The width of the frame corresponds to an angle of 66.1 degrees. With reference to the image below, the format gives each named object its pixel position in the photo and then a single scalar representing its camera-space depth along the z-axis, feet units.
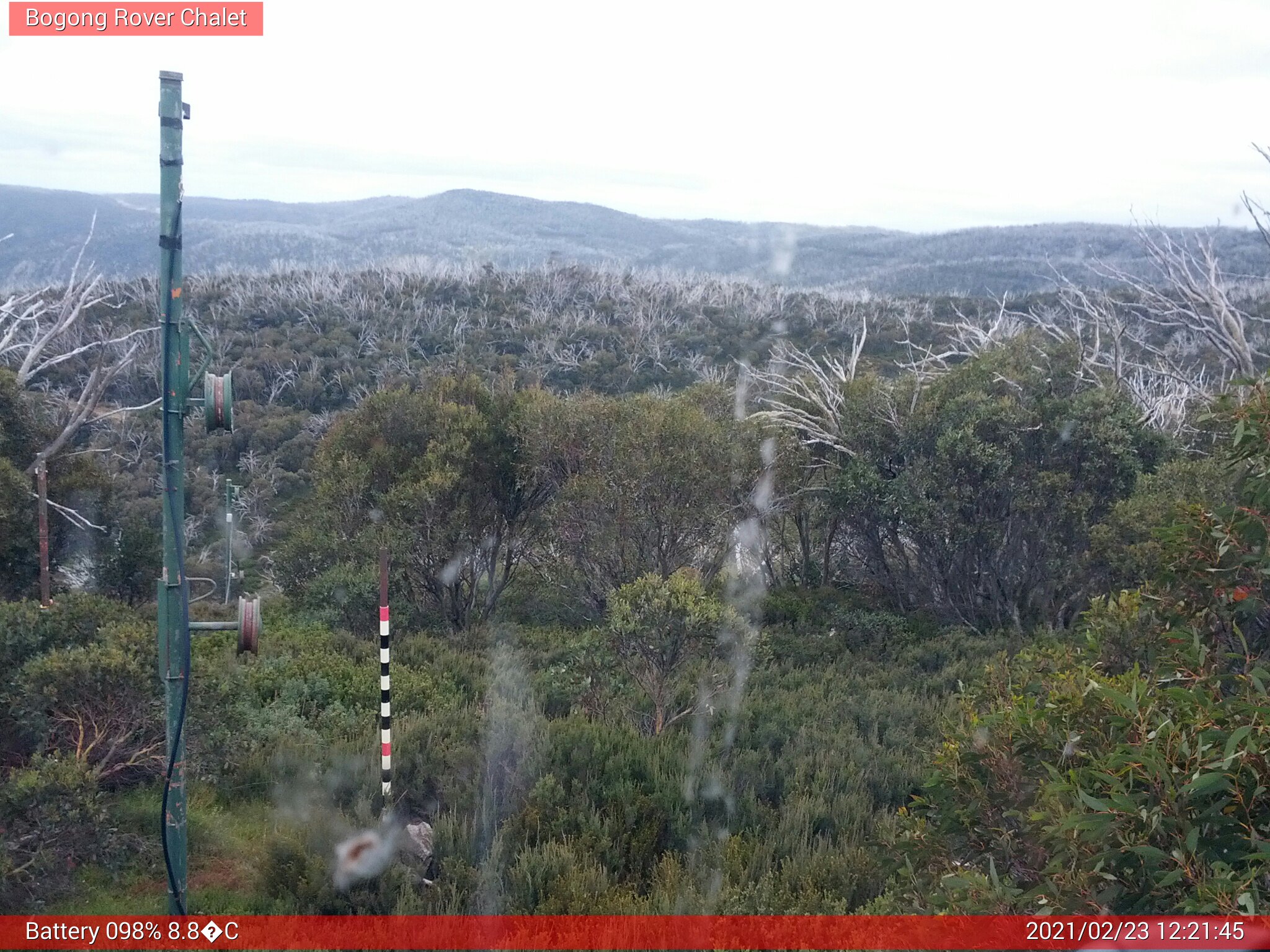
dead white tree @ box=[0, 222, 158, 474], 36.32
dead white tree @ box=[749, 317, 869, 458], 43.34
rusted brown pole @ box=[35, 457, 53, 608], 32.50
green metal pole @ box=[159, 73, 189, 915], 13.37
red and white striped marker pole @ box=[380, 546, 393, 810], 19.27
